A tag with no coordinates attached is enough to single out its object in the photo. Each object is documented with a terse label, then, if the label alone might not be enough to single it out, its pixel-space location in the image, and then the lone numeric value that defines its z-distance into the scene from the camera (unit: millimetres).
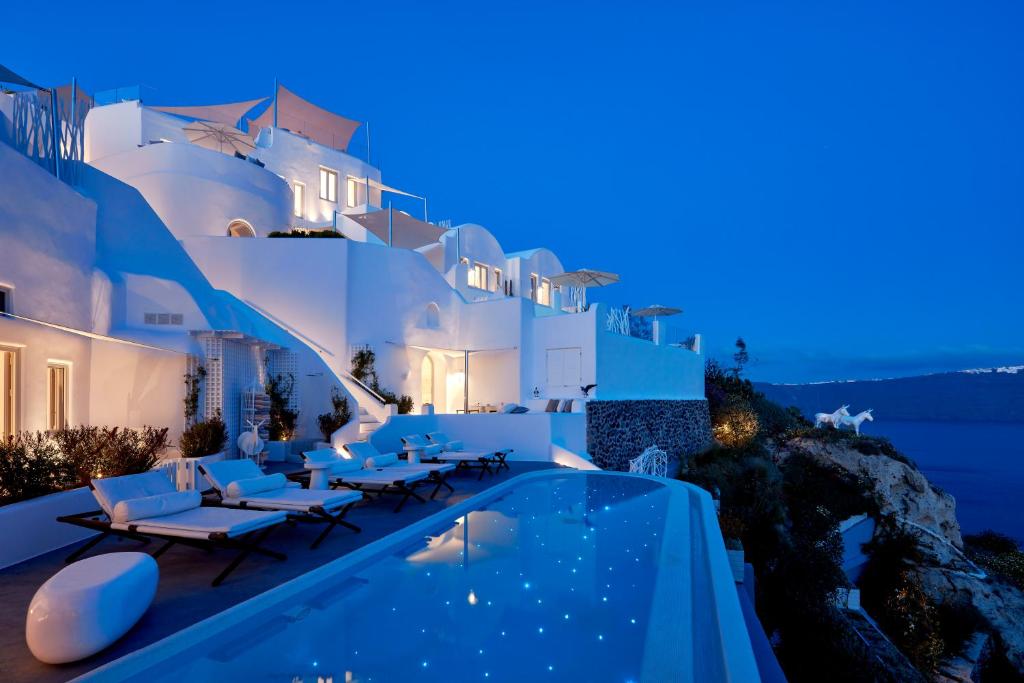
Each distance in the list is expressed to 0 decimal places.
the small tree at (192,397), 10383
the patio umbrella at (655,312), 22594
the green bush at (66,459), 5492
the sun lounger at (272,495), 5812
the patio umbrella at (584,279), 20688
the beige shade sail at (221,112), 24031
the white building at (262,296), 7812
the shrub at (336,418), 13219
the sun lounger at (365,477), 7684
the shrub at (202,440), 9570
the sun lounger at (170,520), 4680
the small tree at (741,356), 39438
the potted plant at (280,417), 12281
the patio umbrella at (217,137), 20219
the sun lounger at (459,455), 10656
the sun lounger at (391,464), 8875
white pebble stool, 3033
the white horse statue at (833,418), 26859
